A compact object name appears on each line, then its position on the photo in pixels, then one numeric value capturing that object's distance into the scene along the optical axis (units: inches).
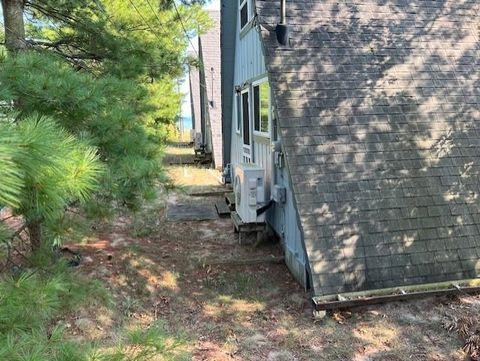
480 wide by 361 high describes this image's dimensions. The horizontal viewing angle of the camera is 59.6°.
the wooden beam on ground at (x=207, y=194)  398.9
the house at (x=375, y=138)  167.0
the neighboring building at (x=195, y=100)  792.9
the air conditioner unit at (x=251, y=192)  239.9
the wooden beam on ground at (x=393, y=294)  153.0
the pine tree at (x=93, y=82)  96.0
